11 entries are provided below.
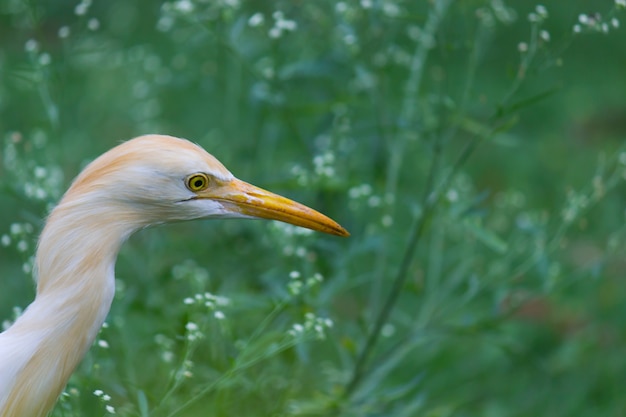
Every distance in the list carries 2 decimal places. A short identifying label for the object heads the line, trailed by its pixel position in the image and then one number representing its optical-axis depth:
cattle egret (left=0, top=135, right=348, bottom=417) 4.55
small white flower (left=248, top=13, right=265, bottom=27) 6.42
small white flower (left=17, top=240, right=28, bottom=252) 5.83
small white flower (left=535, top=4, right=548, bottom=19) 5.83
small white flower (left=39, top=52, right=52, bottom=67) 6.48
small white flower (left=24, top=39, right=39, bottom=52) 6.56
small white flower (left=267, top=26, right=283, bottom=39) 6.61
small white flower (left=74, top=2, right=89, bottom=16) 6.43
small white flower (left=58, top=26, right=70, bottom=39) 6.60
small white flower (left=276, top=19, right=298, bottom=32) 6.52
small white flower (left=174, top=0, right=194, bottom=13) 6.49
